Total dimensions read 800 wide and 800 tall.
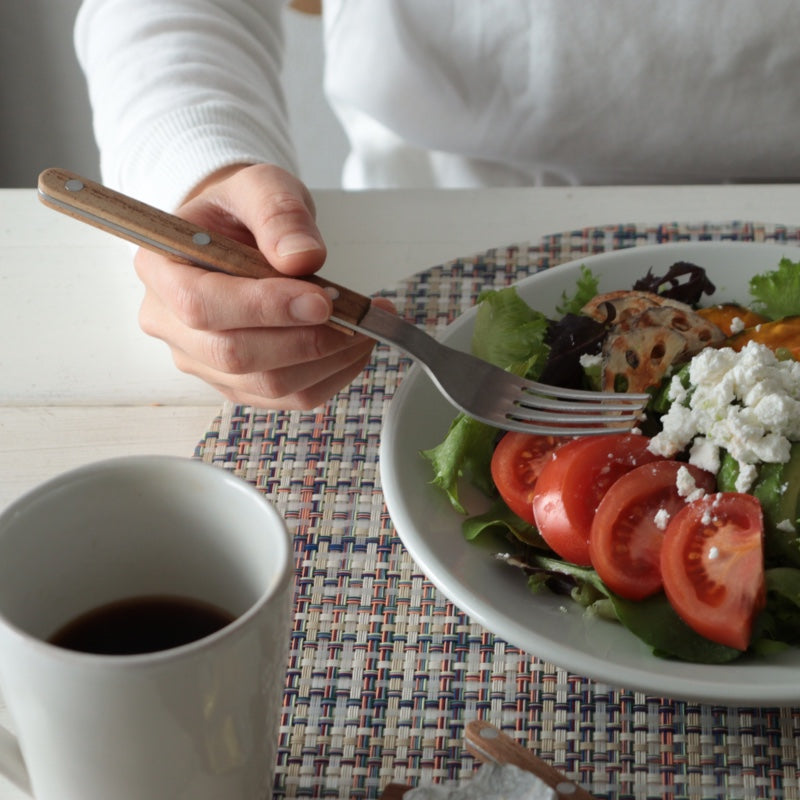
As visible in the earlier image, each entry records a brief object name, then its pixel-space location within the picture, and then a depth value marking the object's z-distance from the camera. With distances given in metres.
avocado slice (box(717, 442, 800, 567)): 0.80
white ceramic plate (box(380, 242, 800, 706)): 0.70
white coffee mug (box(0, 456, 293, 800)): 0.53
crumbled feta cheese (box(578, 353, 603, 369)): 0.97
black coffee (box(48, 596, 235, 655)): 0.63
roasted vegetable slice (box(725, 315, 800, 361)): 0.94
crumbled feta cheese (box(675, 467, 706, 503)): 0.82
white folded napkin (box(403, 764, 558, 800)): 0.66
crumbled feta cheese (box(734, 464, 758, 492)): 0.81
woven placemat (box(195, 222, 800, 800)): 0.75
